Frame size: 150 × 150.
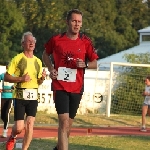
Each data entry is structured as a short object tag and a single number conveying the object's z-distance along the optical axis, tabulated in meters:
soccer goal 27.03
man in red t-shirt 8.65
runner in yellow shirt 10.34
